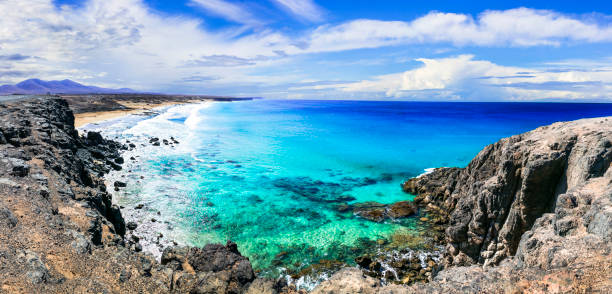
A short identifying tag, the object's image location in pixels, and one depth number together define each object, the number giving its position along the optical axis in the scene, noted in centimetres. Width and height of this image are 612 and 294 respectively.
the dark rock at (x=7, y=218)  1030
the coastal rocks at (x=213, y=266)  1004
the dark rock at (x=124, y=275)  930
